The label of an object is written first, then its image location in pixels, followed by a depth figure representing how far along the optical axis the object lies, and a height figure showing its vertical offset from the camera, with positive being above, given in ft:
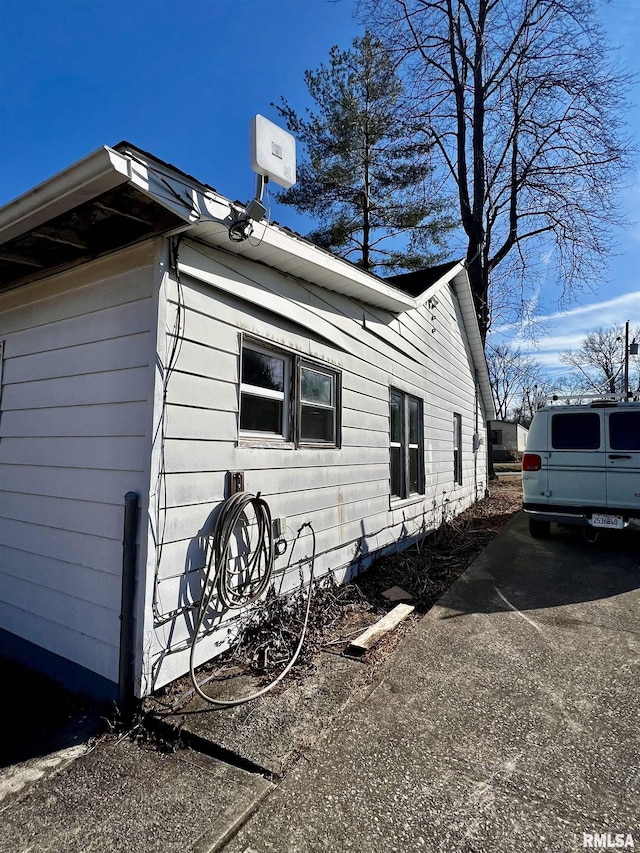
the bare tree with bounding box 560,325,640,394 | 132.77 +28.29
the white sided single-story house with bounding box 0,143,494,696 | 8.32 +1.10
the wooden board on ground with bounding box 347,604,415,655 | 10.61 -4.80
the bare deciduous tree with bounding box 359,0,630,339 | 40.09 +33.28
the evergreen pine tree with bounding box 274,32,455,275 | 41.19 +27.24
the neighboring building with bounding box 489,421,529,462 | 118.32 +3.31
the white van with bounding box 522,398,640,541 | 19.47 -0.77
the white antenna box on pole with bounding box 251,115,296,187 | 9.02 +6.27
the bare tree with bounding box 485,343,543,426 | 146.64 +24.69
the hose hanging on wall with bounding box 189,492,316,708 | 9.07 -2.82
